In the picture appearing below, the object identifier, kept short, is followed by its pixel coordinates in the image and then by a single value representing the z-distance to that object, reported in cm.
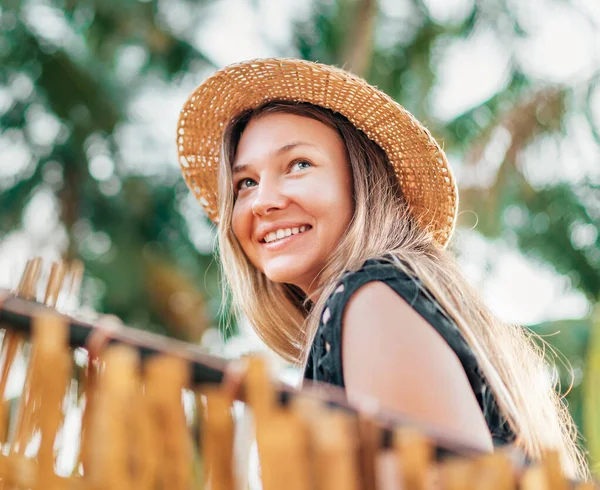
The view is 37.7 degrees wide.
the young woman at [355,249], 143
